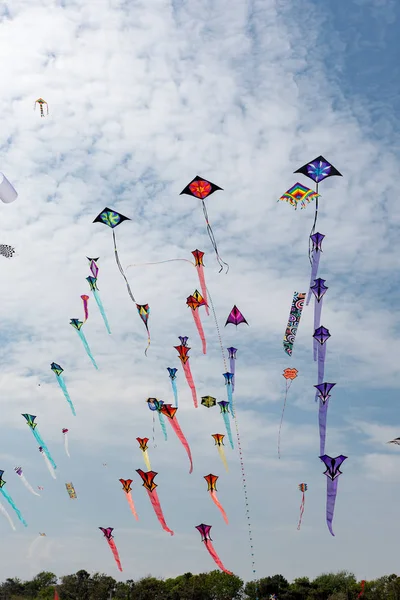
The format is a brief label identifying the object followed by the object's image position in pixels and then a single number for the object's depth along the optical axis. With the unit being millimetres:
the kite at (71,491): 49781
